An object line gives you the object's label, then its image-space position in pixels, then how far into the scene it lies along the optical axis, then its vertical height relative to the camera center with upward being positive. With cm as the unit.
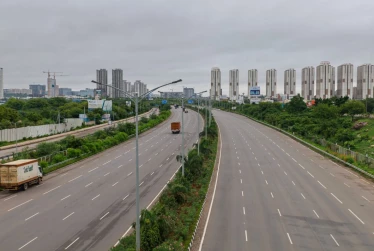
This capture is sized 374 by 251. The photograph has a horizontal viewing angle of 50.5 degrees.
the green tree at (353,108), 9198 +12
